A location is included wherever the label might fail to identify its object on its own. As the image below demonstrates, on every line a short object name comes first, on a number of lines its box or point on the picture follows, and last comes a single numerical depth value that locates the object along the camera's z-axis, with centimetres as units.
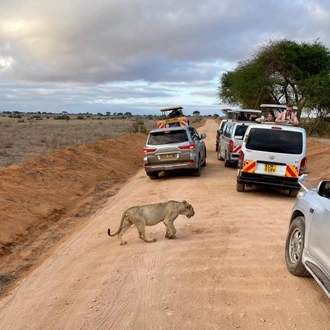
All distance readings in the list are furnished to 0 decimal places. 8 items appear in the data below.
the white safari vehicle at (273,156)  1122
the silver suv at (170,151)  1458
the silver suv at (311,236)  475
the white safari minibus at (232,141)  1644
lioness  750
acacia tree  3334
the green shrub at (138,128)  4076
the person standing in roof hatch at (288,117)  1370
